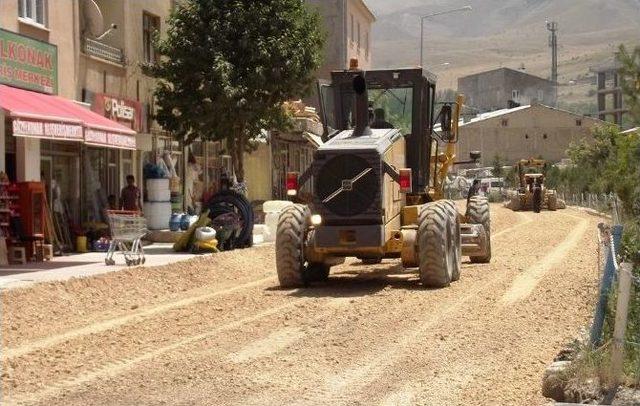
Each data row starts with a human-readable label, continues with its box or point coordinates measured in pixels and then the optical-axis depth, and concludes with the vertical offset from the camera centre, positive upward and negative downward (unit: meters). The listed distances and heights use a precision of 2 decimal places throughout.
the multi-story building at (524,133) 91.56 +3.95
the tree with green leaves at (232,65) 26.45 +2.88
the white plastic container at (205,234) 23.39 -1.02
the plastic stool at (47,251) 21.33 -1.23
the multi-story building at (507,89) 119.62 +10.03
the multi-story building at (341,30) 52.19 +7.37
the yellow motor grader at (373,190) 15.38 -0.11
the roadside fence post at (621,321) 8.19 -1.05
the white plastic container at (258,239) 27.05 -1.36
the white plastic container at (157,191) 28.78 -0.14
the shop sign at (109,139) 20.91 +0.92
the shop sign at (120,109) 25.64 +1.82
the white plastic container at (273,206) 29.29 -0.58
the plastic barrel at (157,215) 28.36 -0.75
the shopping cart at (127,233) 19.77 -0.84
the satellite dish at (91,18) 25.61 +3.86
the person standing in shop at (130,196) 26.14 -0.24
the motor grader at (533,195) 51.81 -0.69
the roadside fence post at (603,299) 8.80 -0.94
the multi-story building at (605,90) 115.69 +9.87
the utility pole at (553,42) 134.38 +17.46
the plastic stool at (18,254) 20.64 -1.24
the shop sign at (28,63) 20.91 +2.42
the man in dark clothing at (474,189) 21.63 -0.14
